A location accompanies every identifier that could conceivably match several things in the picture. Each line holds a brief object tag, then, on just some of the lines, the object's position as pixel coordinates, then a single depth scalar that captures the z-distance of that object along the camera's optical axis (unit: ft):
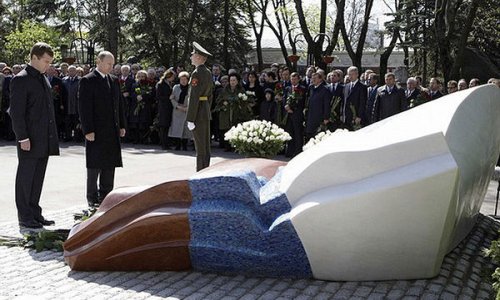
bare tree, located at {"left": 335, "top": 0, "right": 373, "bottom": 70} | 82.43
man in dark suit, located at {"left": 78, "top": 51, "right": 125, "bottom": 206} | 25.52
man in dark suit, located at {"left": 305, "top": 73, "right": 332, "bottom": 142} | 43.32
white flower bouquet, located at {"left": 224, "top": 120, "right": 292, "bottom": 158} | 29.09
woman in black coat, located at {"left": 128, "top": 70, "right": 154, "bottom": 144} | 52.70
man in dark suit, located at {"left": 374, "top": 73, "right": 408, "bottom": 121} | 41.50
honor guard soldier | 31.40
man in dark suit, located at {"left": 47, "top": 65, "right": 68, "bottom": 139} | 53.52
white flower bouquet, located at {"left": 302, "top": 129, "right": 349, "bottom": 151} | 26.51
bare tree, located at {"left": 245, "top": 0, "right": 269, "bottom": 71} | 111.96
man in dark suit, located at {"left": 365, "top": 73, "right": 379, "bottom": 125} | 42.82
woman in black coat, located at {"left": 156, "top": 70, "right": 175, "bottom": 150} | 50.72
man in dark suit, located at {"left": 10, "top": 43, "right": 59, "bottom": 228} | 22.66
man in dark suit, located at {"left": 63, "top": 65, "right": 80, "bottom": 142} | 53.21
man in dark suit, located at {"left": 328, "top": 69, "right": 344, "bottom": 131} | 43.78
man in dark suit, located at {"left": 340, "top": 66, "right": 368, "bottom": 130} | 42.65
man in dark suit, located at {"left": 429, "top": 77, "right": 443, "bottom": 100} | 43.14
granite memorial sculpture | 15.76
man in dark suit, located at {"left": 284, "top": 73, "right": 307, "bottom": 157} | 45.83
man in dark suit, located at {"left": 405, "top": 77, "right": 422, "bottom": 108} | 42.38
